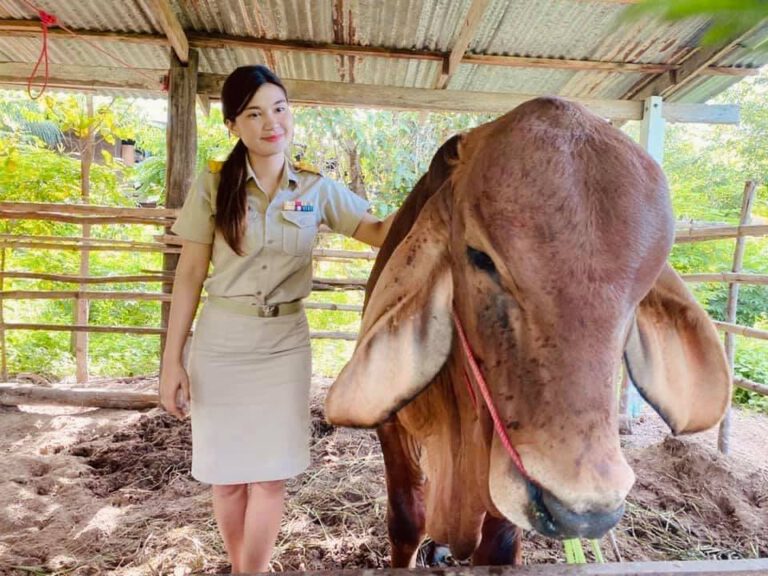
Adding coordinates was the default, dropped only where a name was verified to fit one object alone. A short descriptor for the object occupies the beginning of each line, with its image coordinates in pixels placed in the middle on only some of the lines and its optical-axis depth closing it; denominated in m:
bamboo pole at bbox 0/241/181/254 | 5.84
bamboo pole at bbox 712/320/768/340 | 4.15
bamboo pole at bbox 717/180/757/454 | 4.49
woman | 2.08
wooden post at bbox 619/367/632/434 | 5.20
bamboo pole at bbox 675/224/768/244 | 4.30
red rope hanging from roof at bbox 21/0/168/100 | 3.95
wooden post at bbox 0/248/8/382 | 5.93
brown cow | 1.02
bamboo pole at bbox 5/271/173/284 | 5.85
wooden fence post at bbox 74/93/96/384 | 6.21
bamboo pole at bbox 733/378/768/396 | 4.23
